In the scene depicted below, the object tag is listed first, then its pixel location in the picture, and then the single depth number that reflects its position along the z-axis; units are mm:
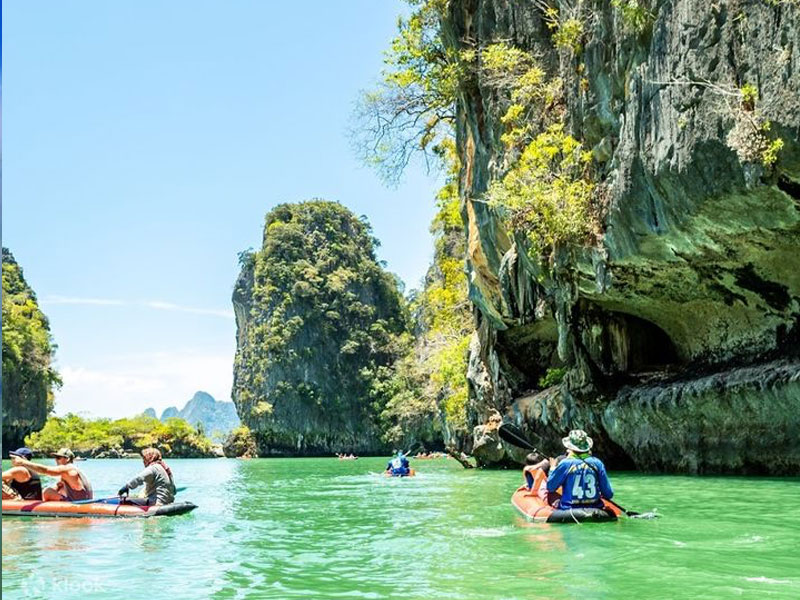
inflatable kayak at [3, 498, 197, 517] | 11320
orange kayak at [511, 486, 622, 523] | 9281
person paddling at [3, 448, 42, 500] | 12188
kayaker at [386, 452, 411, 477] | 23328
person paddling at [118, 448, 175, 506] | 11645
